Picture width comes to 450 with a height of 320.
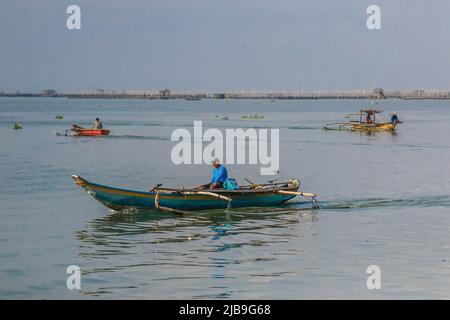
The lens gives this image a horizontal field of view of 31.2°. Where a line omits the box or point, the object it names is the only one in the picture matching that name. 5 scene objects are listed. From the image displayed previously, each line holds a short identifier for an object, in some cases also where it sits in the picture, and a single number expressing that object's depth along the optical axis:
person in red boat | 59.66
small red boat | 59.53
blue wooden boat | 23.83
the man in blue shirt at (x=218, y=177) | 25.06
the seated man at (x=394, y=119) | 65.75
